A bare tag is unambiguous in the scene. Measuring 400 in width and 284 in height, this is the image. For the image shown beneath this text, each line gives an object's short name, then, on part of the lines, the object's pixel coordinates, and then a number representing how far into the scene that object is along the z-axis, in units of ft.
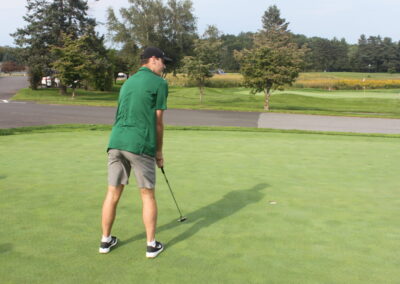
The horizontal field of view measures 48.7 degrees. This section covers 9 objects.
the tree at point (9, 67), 387.86
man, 13.71
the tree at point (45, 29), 146.61
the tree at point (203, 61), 113.70
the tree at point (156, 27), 225.97
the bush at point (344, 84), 206.20
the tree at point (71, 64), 122.93
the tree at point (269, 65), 98.99
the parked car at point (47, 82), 183.01
